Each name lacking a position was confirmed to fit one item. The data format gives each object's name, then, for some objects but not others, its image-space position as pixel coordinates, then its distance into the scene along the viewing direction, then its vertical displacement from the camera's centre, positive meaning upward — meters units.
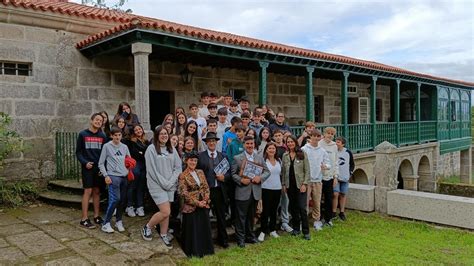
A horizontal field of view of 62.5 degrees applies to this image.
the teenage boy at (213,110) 5.99 +0.33
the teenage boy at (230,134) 5.57 -0.04
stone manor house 7.21 +1.36
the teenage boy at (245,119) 5.82 +0.18
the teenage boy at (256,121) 6.29 +0.16
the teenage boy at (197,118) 6.00 +0.21
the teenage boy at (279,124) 6.55 +0.11
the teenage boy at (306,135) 6.62 -0.08
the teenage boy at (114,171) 5.01 -0.50
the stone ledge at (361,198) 7.50 -1.32
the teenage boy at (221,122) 5.91 +0.14
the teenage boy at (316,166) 6.00 -0.56
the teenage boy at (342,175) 6.82 -0.79
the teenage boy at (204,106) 6.47 +0.43
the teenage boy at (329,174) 6.39 -0.72
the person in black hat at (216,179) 5.04 -0.62
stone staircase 6.53 -1.09
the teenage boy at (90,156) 5.27 -0.32
